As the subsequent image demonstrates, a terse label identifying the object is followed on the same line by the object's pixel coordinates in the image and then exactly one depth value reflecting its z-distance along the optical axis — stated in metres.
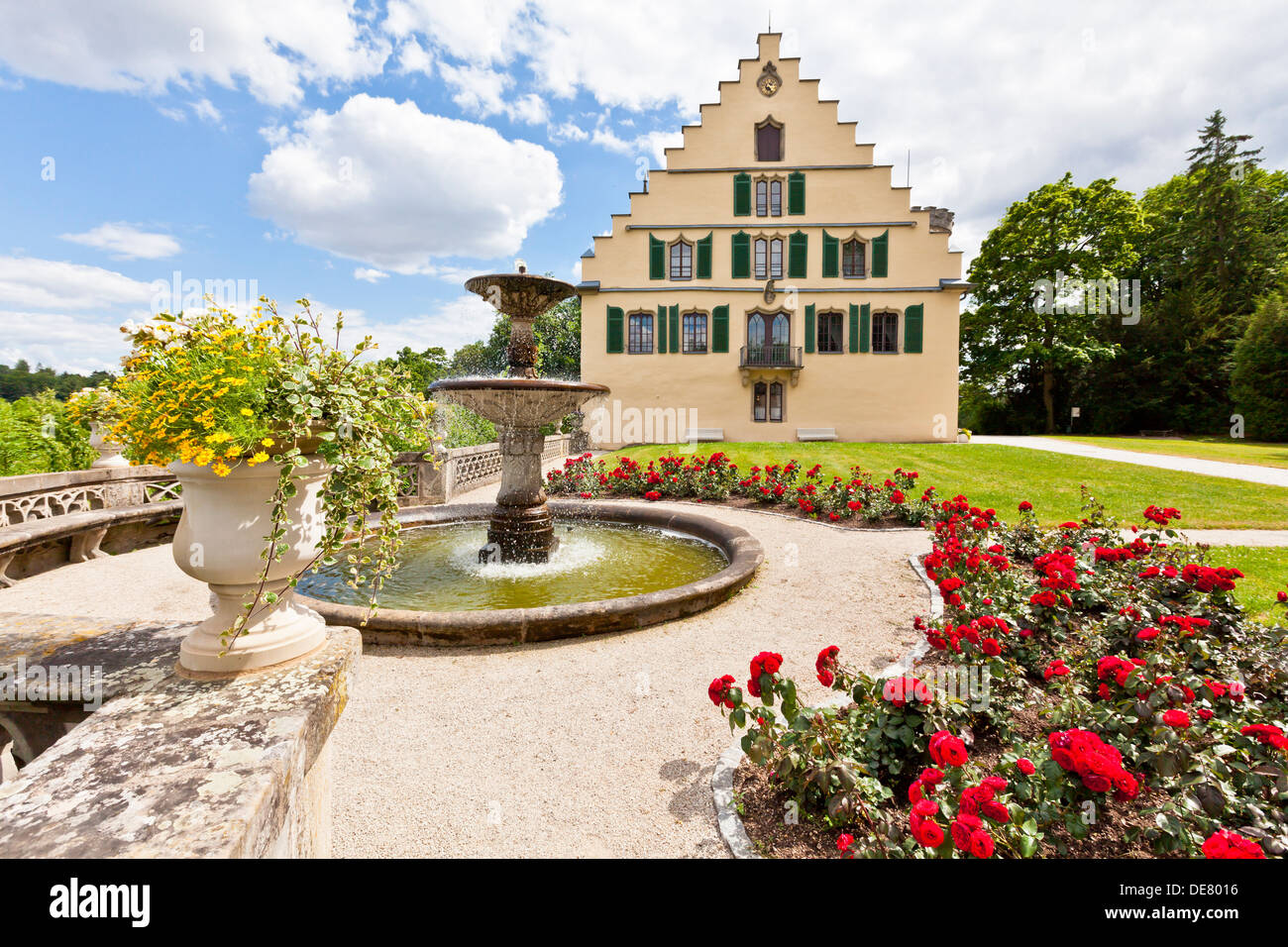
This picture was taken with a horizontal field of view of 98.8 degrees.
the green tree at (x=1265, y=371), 23.78
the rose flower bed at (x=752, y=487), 8.84
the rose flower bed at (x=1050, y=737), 1.86
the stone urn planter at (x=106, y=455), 8.20
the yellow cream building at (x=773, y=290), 22.80
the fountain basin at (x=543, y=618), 4.11
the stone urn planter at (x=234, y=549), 1.63
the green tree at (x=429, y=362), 49.23
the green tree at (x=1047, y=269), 30.12
